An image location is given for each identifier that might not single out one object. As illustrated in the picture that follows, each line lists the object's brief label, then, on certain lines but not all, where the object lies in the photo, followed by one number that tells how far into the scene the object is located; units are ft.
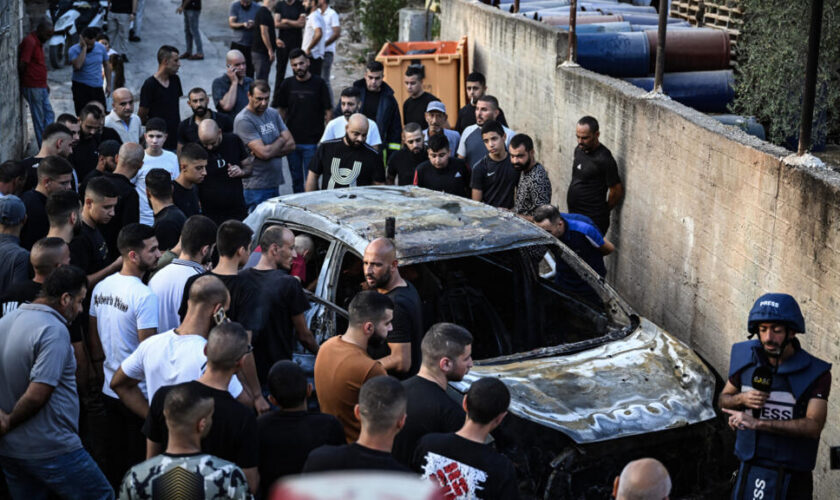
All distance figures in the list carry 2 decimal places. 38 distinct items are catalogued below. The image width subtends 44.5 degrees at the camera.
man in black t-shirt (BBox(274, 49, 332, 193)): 36.24
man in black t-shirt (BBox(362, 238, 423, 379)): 18.63
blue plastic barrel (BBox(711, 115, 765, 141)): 31.58
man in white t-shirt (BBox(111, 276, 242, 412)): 16.37
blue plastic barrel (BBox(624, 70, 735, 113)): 36.50
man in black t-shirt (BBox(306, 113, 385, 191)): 29.68
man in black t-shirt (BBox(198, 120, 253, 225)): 29.07
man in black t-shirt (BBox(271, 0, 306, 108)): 49.80
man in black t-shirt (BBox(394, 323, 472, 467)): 15.23
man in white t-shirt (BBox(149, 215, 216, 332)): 19.24
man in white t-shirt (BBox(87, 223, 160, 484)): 18.47
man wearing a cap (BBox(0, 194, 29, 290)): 19.99
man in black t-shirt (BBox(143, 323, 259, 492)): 14.57
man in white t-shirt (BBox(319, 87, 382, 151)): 32.40
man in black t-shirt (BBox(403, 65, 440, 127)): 37.47
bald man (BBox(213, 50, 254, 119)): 37.17
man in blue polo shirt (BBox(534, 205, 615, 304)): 24.09
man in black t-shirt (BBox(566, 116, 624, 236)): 29.76
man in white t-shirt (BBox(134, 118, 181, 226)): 27.55
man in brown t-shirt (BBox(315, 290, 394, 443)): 16.55
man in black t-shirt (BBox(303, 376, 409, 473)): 12.96
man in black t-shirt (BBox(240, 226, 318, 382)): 18.98
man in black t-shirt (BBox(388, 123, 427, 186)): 30.81
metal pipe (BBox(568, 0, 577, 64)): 36.40
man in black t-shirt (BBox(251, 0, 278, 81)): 47.75
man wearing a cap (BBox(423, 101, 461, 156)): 33.91
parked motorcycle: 56.34
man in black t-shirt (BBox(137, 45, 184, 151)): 35.91
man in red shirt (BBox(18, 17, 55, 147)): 41.83
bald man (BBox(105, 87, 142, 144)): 32.19
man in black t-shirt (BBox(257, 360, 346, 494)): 14.71
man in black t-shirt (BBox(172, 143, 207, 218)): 25.50
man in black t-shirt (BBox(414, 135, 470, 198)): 28.96
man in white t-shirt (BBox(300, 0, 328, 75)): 48.08
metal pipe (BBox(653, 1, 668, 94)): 29.60
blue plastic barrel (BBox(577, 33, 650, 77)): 37.93
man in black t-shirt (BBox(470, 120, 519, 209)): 29.71
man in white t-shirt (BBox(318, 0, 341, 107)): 48.60
